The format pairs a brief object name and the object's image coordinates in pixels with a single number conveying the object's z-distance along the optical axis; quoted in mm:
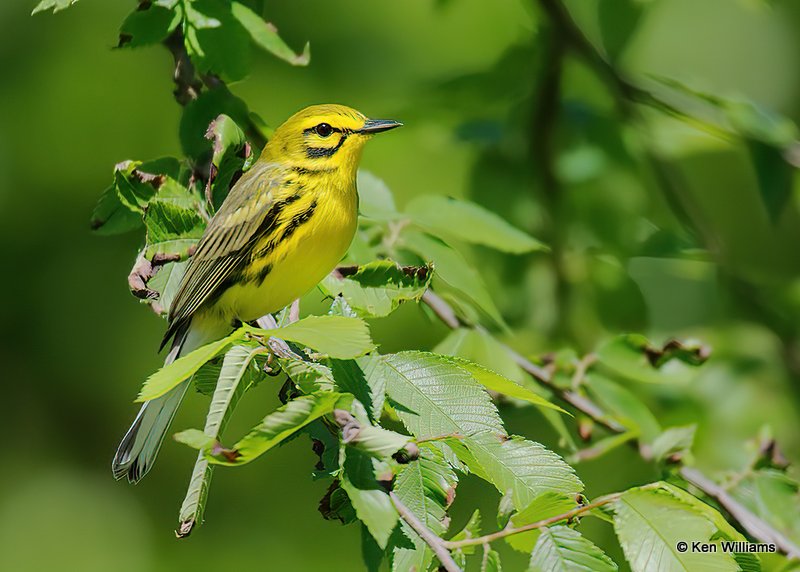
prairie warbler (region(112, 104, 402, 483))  5266
